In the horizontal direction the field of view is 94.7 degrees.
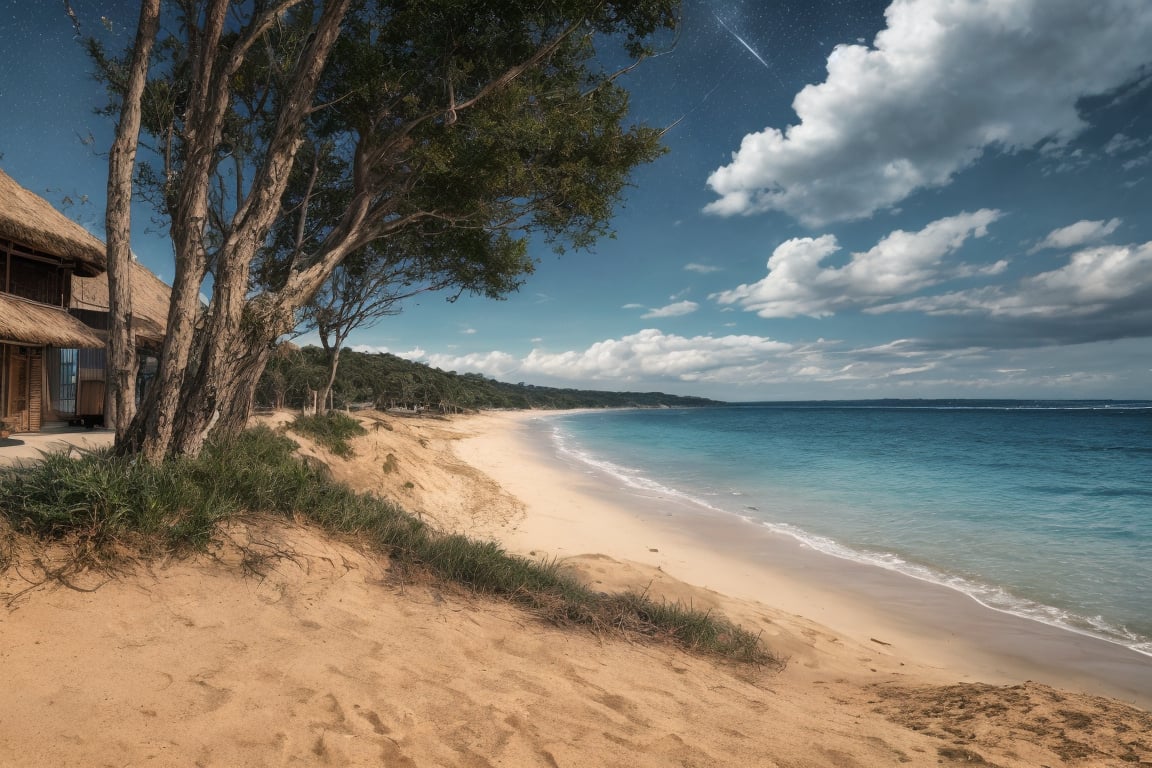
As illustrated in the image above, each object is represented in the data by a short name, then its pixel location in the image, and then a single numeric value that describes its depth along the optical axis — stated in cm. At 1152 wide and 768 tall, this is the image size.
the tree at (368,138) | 538
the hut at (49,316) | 1190
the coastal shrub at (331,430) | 1201
